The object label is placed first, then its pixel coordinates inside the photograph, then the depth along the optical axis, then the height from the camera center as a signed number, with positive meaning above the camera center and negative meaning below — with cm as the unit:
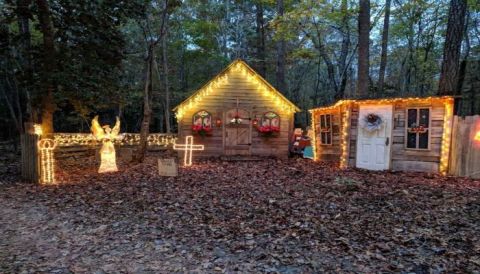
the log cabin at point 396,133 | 1024 -25
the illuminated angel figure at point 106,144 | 1168 -82
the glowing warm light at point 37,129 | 991 -28
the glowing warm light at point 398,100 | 1013 +84
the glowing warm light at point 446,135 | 1000 -26
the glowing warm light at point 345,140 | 1234 -57
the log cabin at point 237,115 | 1558 +36
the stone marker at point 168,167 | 1088 -148
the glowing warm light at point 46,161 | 980 -124
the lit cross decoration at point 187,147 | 1358 -104
